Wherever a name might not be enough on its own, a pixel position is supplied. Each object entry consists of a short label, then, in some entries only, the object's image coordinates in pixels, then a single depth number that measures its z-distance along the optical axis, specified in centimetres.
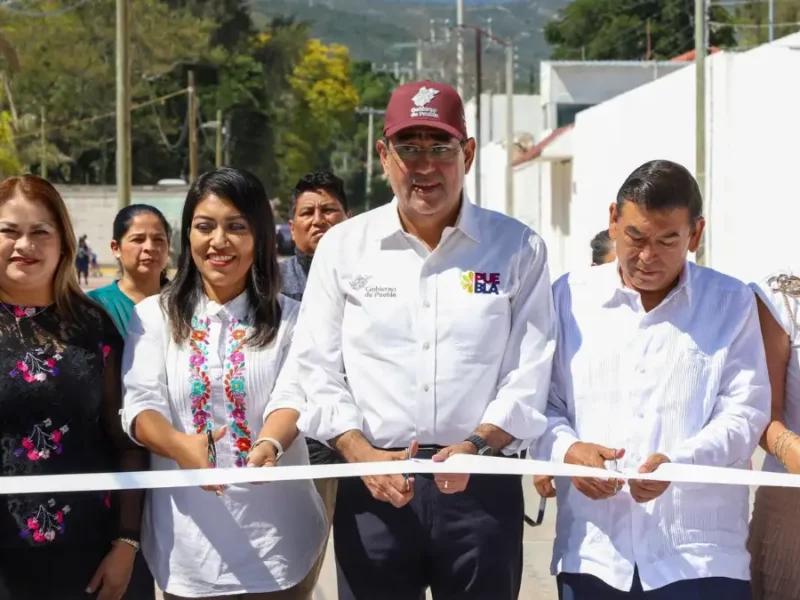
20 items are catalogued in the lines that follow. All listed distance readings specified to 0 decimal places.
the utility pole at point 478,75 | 4744
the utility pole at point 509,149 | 4094
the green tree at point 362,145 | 8888
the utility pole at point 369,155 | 8589
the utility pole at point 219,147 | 5426
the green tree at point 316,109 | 7419
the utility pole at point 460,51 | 5647
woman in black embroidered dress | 366
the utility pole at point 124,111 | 1989
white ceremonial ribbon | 351
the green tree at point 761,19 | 6525
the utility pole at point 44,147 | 5389
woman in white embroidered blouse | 381
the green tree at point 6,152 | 3878
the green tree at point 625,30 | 7762
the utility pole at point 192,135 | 4719
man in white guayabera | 355
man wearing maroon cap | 371
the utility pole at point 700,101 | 2084
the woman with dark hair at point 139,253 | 580
